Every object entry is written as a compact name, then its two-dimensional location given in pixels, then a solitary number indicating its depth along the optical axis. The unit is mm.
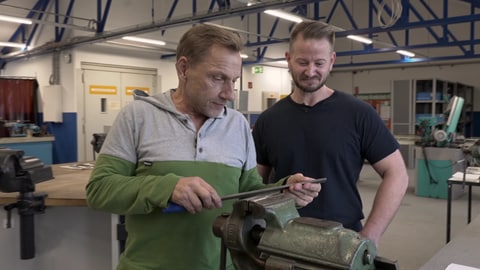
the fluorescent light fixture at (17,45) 7536
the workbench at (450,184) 3252
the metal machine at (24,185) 1662
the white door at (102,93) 7648
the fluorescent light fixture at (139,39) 6613
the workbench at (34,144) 6023
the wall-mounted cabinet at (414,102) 8266
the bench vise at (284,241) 672
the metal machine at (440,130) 5070
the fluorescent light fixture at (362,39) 7264
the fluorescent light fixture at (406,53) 8617
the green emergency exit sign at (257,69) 10148
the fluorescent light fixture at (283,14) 5176
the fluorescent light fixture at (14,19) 5286
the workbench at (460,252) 1319
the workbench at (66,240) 2160
